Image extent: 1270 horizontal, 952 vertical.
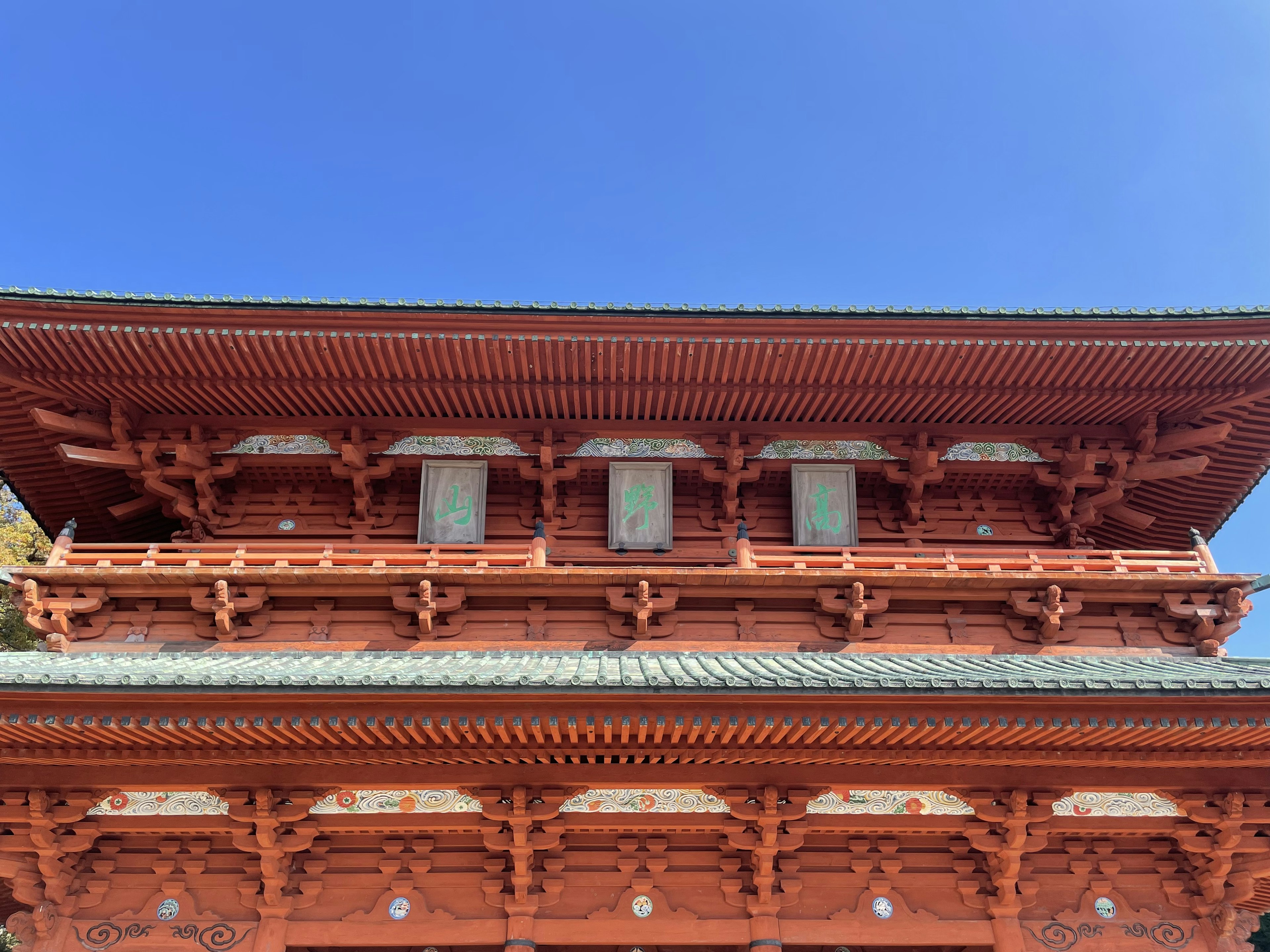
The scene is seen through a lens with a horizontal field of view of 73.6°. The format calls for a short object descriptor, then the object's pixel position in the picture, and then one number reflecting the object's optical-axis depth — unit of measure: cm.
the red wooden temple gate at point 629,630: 759
